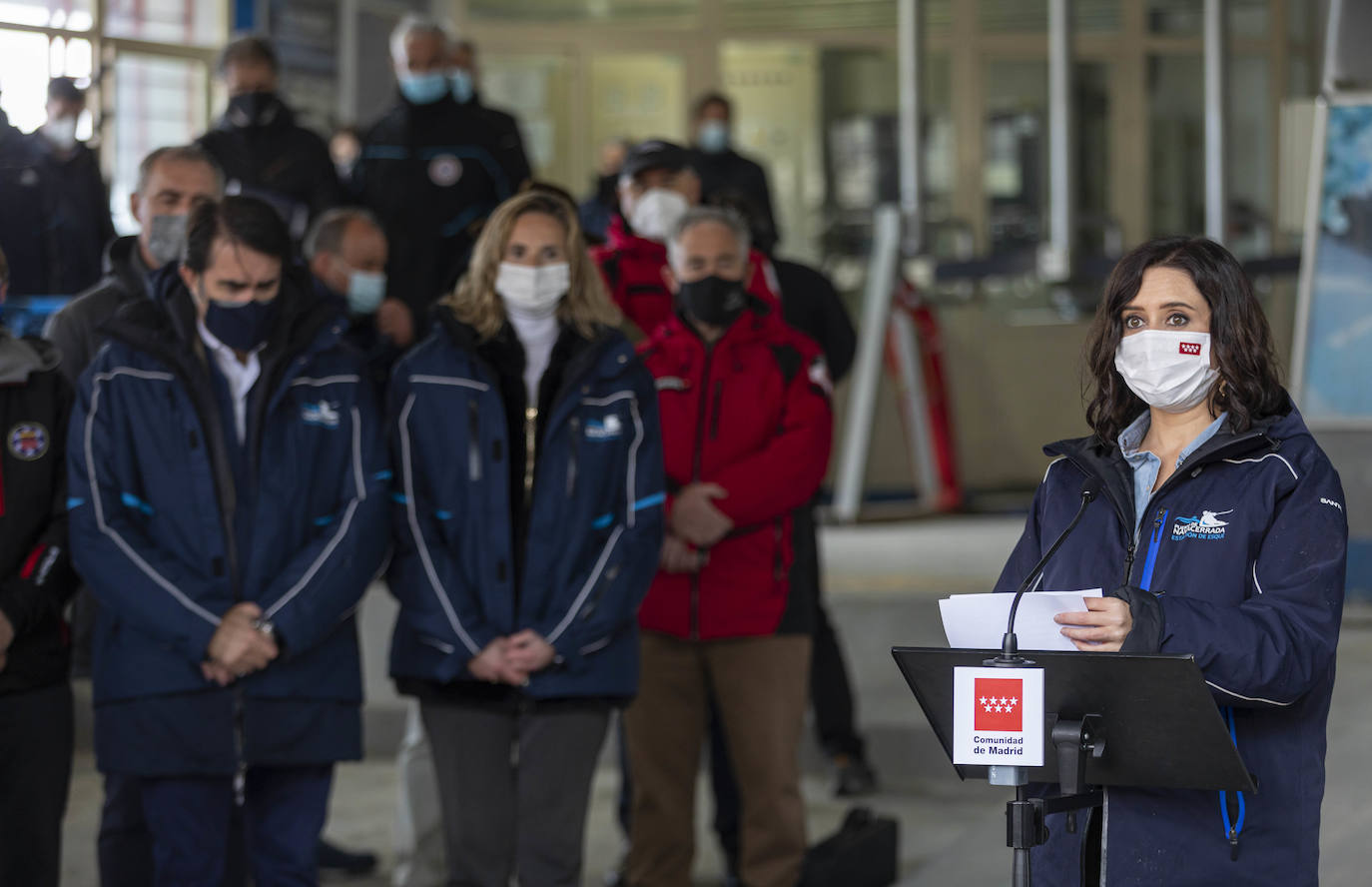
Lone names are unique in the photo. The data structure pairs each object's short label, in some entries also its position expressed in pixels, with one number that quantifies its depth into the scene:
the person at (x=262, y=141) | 11.23
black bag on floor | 8.70
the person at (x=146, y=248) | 7.83
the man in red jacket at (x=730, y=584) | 8.31
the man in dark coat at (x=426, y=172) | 11.92
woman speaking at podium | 4.41
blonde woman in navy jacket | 7.20
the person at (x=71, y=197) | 12.38
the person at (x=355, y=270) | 9.95
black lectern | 4.15
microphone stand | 4.21
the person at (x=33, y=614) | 6.58
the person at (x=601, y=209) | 10.31
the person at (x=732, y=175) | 11.22
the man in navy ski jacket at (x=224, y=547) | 6.77
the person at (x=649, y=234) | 9.23
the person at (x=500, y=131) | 12.05
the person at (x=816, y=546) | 9.52
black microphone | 4.23
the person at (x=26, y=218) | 12.27
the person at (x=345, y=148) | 15.47
